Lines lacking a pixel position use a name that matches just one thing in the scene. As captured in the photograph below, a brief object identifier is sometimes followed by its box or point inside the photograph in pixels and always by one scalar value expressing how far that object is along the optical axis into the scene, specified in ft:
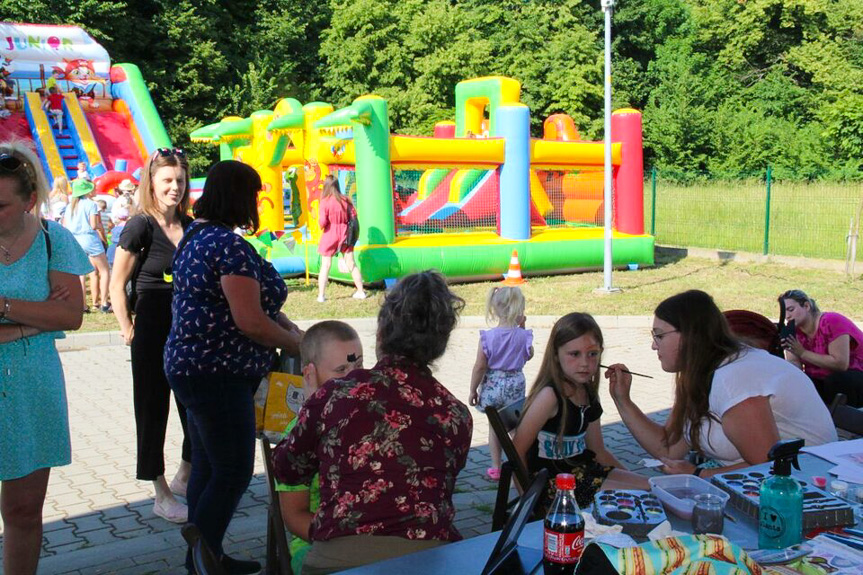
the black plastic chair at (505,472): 9.28
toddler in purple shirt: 16.03
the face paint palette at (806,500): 7.44
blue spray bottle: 7.00
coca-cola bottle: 6.47
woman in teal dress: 9.29
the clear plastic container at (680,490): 7.76
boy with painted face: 9.56
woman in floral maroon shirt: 7.42
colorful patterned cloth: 5.50
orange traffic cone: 41.60
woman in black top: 12.38
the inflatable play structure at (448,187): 40.52
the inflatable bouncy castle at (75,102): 52.13
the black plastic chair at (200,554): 6.04
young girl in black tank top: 11.39
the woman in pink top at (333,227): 37.45
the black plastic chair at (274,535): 7.87
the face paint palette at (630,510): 7.29
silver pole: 37.47
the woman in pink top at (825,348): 15.58
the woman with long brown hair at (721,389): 10.00
